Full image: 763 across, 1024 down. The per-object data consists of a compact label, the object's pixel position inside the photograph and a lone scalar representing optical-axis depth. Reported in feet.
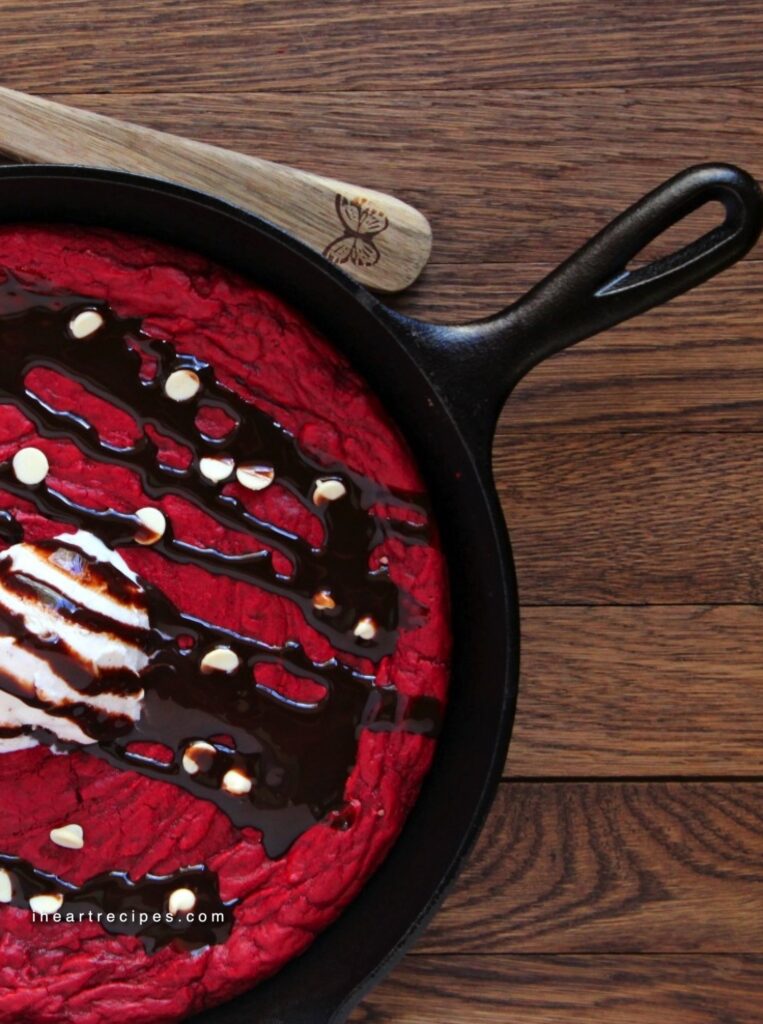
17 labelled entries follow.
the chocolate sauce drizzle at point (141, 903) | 2.13
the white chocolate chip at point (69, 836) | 2.12
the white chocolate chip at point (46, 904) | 2.13
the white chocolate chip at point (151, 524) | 2.10
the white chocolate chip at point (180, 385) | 2.10
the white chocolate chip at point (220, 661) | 2.12
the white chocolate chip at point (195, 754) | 2.13
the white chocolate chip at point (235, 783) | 2.13
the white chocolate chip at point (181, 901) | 2.14
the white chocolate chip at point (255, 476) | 2.11
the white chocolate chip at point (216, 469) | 2.11
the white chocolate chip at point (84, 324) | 2.09
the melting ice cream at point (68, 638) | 2.07
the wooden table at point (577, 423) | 2.21
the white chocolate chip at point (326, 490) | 2.12
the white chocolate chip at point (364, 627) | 2.14
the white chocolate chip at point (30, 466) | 2.08
